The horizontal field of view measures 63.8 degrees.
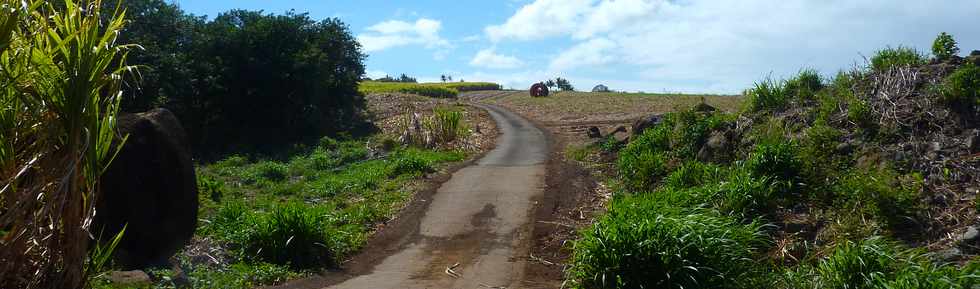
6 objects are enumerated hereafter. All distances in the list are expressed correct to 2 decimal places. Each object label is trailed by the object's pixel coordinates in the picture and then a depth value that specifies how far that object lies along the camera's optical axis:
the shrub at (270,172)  17.98
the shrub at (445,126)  24.20
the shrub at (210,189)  13.89
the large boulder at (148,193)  8.09
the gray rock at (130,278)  6.93
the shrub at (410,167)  16.91
